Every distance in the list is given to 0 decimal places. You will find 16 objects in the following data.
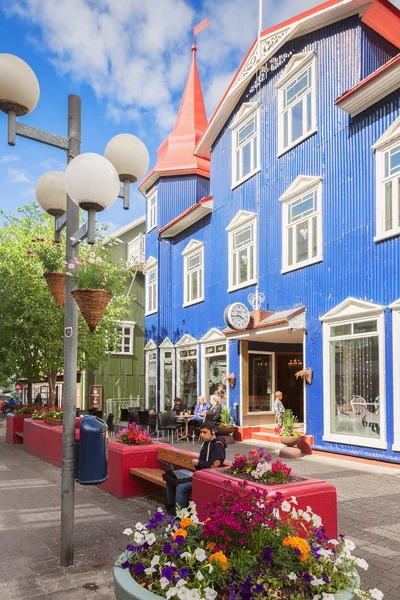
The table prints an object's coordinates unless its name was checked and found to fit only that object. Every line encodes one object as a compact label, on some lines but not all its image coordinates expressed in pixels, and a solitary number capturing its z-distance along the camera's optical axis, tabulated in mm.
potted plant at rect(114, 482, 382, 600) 3068
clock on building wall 14547
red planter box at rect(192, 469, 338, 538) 4723
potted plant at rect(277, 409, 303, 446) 12086
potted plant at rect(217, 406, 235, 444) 14930
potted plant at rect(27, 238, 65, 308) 5875
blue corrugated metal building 10891
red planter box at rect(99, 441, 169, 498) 7891
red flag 22395
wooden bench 7022
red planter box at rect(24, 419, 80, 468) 11445
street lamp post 4336
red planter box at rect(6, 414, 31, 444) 16031
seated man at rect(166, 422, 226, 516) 6191
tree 16969
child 14336
